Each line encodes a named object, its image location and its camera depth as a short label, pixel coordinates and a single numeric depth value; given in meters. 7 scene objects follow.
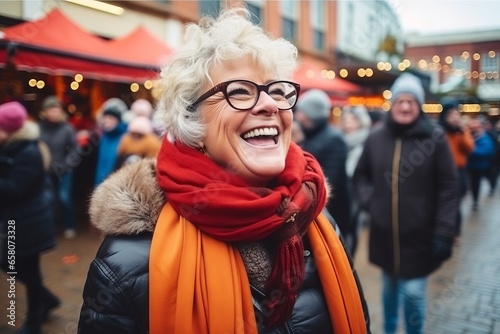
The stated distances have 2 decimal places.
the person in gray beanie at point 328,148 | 3.70
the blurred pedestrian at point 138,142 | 4.82
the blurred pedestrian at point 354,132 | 5.11
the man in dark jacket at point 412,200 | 2.75
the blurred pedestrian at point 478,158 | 8.73
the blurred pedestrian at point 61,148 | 5.65
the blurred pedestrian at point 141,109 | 5.62
